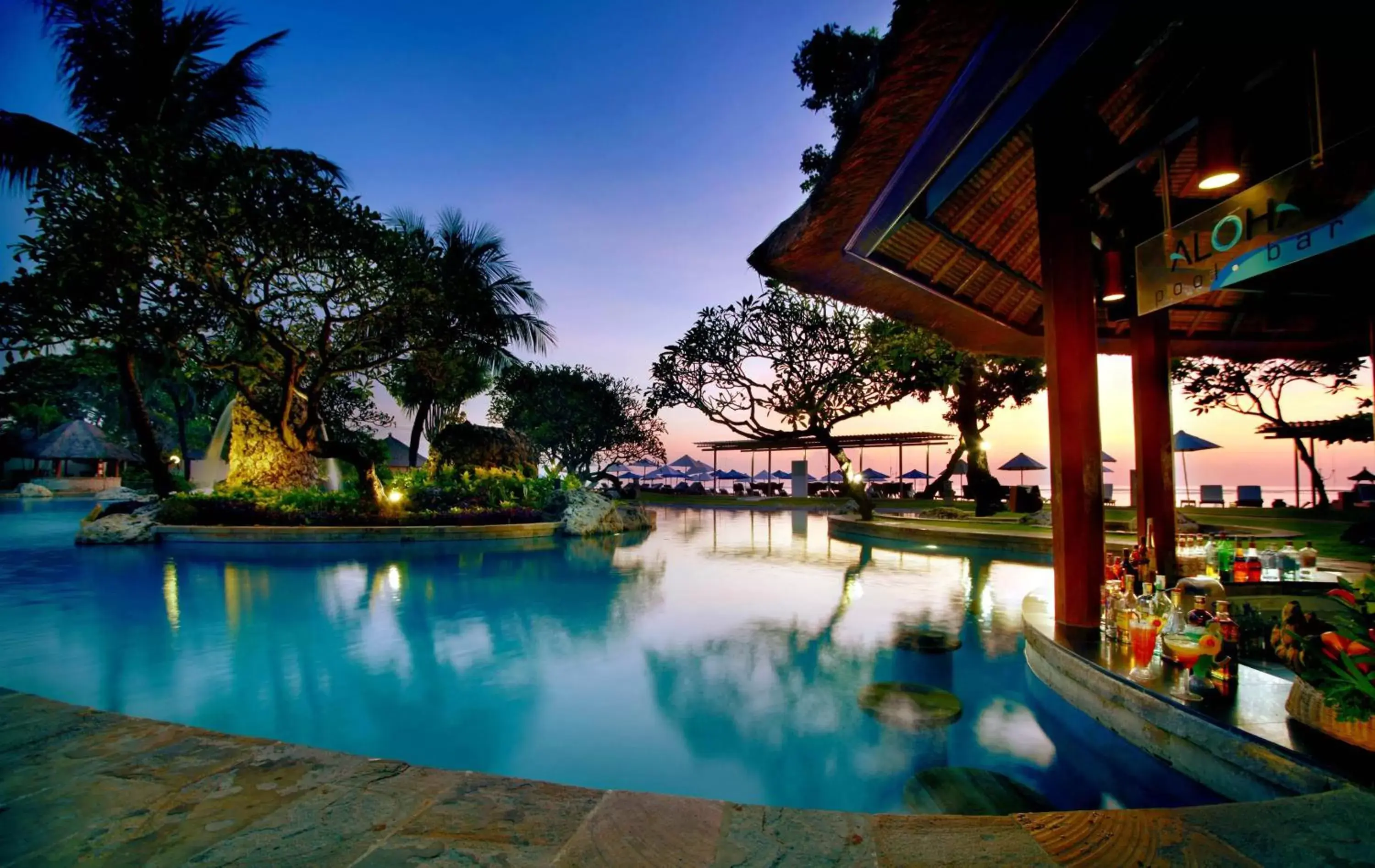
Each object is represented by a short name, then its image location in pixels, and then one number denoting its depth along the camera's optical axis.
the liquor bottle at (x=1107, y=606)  3.33
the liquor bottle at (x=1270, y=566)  4.75
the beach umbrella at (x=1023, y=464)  26.39
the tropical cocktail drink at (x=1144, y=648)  2.78
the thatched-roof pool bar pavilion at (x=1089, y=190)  2.40
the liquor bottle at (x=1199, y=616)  2.74
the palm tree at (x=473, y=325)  14.07
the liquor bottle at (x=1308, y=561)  4.91
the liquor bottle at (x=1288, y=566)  4.71
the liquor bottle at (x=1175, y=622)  2.73
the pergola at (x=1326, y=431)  15.31
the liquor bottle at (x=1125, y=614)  3.15
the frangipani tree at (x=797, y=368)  15.16
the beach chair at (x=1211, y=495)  20.69
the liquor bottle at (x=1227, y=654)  2.51
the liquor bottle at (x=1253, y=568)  4.55
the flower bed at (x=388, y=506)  11.48
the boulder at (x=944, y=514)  14.60
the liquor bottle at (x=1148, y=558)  3.70
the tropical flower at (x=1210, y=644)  2.52
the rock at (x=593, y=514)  12.88
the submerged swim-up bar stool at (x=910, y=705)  3.42
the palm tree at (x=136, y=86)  11.59
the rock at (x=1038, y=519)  11.75
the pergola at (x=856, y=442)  24.81
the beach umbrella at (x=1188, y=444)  20.47
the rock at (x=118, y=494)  20.96
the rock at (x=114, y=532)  10.55
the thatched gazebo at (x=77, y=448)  30.81
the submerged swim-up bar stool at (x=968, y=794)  2.51
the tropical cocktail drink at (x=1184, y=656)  2.53
